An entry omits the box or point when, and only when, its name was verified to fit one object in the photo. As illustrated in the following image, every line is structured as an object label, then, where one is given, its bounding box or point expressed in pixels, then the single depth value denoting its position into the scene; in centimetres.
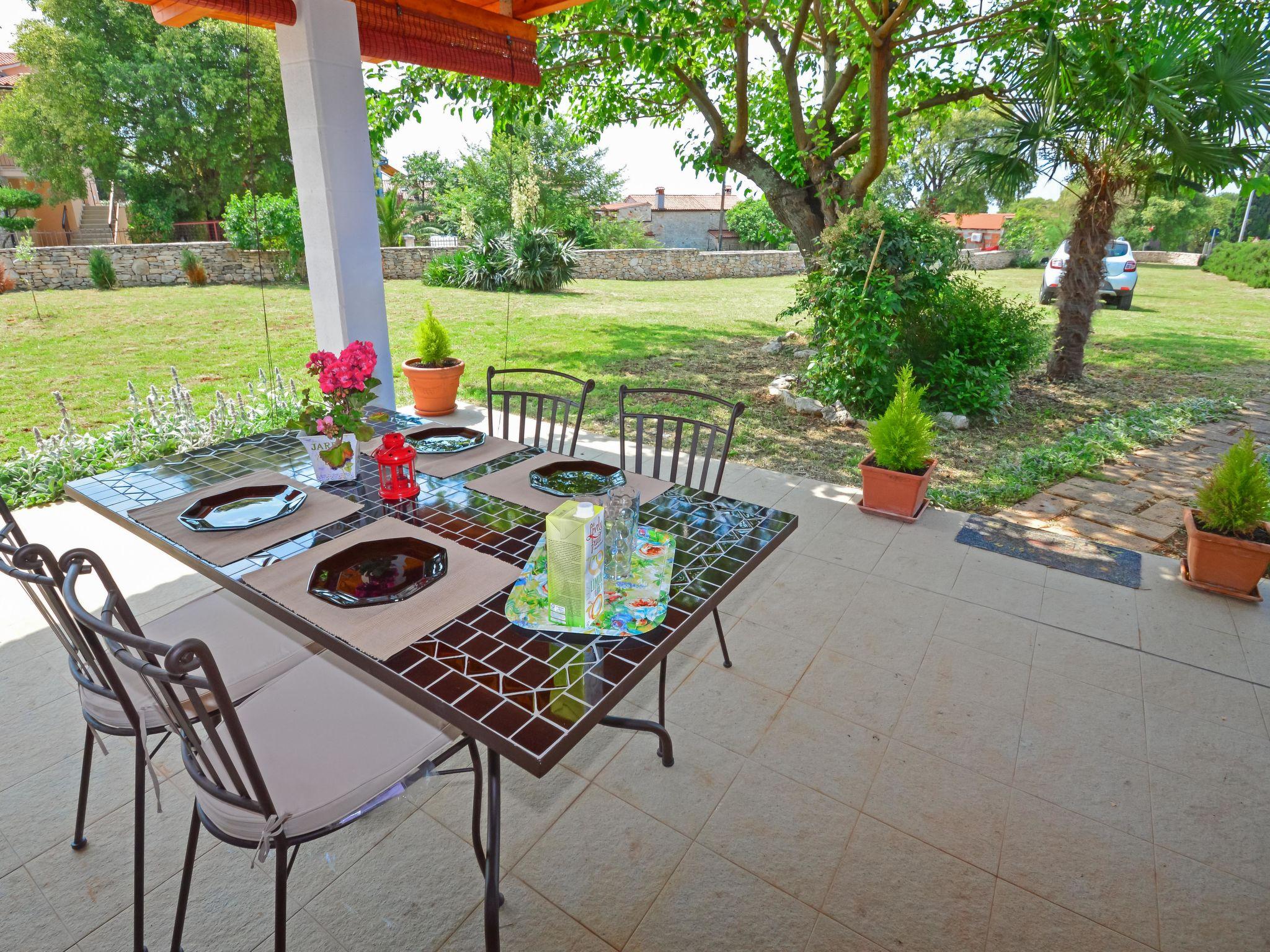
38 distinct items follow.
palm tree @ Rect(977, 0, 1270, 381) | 395
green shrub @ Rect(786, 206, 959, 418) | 491
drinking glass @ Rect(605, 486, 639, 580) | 136
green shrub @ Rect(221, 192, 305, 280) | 997
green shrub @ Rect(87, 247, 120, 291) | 852
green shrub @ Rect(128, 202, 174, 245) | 1195
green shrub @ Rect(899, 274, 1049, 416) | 513
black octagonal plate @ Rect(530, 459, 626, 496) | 187
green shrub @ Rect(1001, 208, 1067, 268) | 1753
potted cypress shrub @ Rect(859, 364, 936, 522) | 335
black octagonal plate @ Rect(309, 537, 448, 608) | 135
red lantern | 179
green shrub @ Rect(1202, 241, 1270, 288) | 1409
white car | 987
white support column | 320
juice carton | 118
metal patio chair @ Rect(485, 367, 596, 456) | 248
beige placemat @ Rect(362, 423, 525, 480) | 204
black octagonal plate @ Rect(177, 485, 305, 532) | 162
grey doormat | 295
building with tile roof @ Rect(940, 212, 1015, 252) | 2222
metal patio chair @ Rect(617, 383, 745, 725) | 218
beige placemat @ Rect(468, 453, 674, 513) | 183
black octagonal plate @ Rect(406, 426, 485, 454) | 218
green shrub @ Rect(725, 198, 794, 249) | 2115
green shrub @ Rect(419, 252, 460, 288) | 1070
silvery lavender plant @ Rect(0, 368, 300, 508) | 344
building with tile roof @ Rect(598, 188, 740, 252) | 2775
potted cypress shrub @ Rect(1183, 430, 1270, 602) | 267
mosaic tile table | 105
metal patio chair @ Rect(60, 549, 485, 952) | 101
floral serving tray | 127
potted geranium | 184
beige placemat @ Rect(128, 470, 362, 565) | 154
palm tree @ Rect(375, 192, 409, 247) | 1065
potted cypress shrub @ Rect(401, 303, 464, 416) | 469
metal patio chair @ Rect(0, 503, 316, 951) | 123
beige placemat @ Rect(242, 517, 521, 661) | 123
